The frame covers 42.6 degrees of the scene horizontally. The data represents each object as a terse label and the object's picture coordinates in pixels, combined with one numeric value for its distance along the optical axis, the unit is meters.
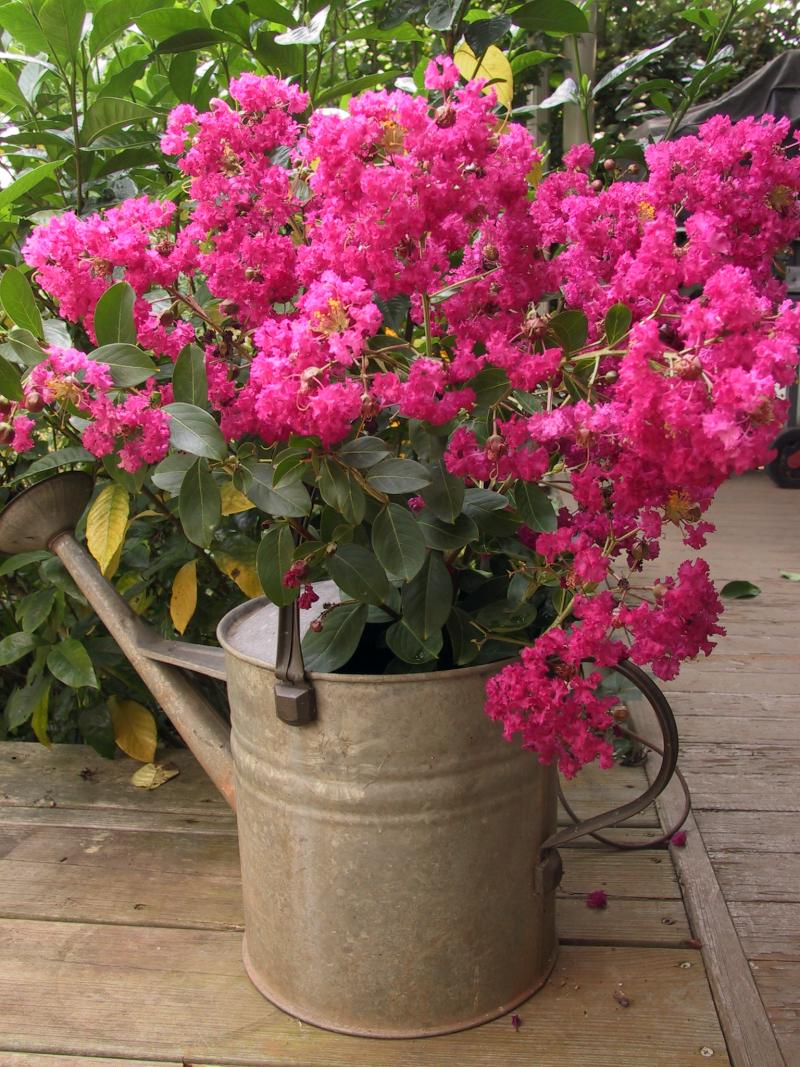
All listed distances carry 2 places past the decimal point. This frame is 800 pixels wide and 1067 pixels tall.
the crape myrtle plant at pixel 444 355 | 0.75
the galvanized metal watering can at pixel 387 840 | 0.98
